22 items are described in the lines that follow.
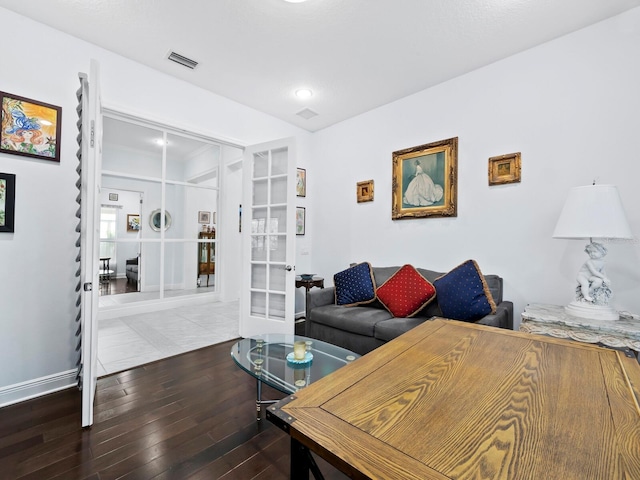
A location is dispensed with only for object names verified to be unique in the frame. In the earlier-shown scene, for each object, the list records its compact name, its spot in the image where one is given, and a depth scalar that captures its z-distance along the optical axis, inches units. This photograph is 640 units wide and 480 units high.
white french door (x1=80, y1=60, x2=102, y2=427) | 68.5
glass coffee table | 66.4
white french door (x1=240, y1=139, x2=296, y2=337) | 127.4
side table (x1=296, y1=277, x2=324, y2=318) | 144.0
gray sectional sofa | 96.0
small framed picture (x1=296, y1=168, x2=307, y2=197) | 165.5
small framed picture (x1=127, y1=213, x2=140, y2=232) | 274.4
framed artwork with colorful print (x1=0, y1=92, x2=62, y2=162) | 83.7
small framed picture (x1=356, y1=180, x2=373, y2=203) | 144.9
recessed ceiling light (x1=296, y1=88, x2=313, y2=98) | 128.2
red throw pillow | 105.3
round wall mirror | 222.6
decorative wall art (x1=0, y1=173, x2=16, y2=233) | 82.8
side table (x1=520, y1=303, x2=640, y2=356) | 66.2
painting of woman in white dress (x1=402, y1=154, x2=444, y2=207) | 122.5
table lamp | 71.1
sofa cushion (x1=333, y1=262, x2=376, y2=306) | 121.3
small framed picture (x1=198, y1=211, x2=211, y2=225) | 227.1
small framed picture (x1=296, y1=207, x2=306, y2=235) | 164.2
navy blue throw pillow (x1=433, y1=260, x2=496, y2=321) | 90.0
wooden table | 21.5
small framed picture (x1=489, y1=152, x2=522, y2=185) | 102.1
